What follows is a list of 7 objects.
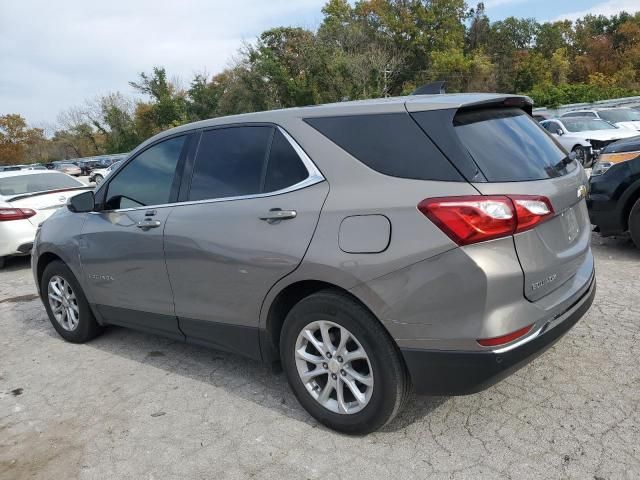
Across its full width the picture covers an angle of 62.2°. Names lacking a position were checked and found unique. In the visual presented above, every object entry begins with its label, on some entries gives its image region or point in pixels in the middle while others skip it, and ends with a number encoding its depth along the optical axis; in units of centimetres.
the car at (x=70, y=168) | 4111
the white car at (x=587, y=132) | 1506
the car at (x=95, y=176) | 2922
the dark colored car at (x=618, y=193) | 552
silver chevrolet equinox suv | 236
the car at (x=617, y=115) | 1772
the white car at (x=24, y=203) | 751
